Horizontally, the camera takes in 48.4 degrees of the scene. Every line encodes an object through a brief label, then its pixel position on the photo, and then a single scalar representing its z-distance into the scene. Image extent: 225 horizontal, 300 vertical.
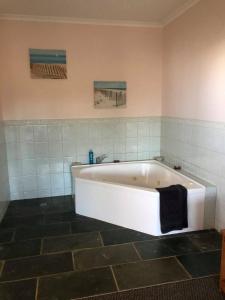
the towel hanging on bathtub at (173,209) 2.61
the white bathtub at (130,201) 2.67
